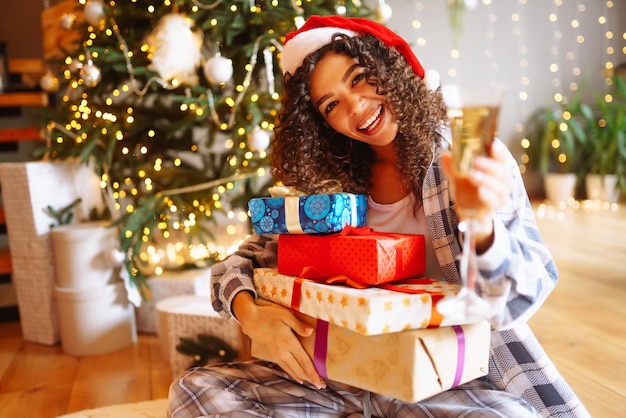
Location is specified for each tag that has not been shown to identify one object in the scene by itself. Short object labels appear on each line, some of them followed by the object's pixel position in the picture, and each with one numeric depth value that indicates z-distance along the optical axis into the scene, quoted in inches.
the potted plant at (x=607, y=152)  161.6
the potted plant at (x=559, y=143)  169.6
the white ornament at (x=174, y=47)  74.9
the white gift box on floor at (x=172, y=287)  83.0
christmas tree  76.7
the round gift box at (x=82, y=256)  80.0
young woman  40.8
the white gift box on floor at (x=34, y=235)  82.7
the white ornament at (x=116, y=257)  79.1
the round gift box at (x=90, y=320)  79.5
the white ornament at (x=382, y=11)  79.4
